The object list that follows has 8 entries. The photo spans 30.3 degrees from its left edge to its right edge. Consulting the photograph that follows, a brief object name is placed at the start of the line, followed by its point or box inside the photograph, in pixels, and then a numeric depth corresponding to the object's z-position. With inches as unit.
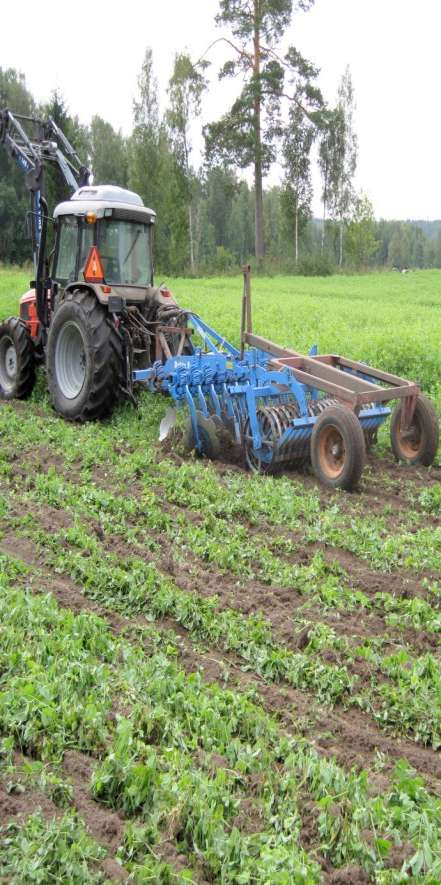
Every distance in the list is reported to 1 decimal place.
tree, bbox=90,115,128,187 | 2123.5
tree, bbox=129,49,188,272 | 1472.7
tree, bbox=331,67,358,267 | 1843.5
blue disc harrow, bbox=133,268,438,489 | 273.1
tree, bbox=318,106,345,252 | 1233.4
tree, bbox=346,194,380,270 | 1770.4
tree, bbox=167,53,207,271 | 1453.0
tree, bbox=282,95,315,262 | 1218.0
